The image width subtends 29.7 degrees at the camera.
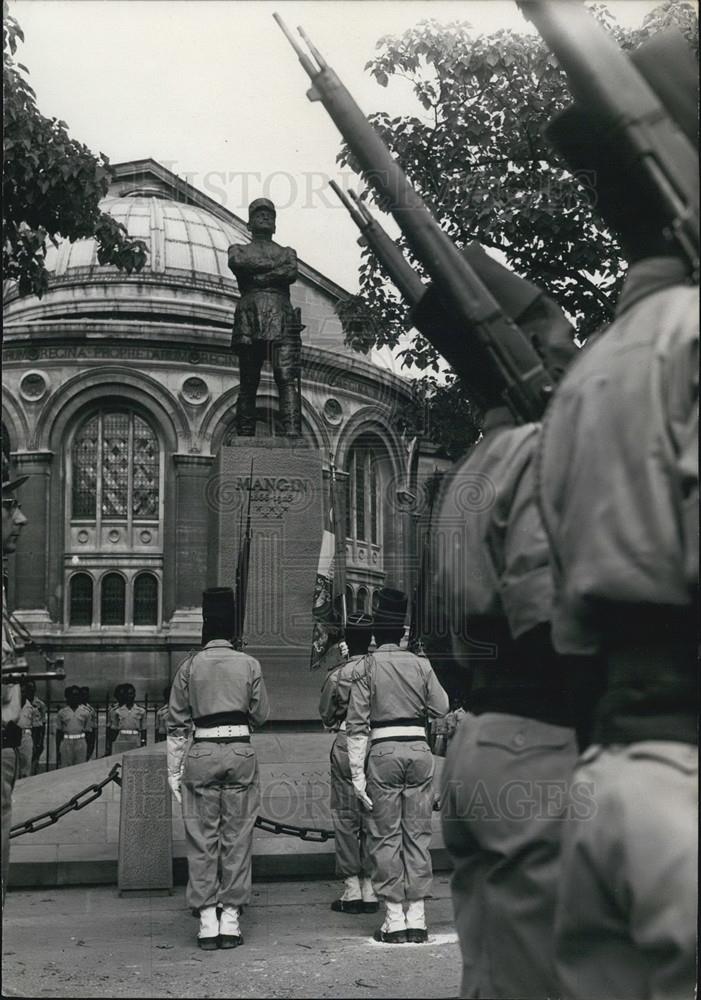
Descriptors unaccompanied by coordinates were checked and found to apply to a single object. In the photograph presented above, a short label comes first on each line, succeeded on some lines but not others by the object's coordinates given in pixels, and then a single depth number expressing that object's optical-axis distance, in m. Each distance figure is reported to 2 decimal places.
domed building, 35.59
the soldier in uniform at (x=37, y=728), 18.85
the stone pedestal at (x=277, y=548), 12.87
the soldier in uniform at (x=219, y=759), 8.43
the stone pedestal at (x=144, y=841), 9.70
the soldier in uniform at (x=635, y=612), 2.40
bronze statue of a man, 13.81
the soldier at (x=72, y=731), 19.34
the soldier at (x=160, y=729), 19.38
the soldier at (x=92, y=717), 20.42
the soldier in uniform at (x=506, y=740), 3.47
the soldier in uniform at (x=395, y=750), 8.73
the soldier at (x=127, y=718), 20.55
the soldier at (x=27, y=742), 17.18
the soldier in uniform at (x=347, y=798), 9.45
